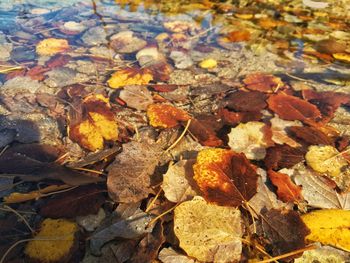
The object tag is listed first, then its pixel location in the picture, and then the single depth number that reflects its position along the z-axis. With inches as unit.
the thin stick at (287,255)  6.6
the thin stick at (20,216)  7.3
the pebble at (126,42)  16.0
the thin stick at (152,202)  7.6
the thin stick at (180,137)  9.5
